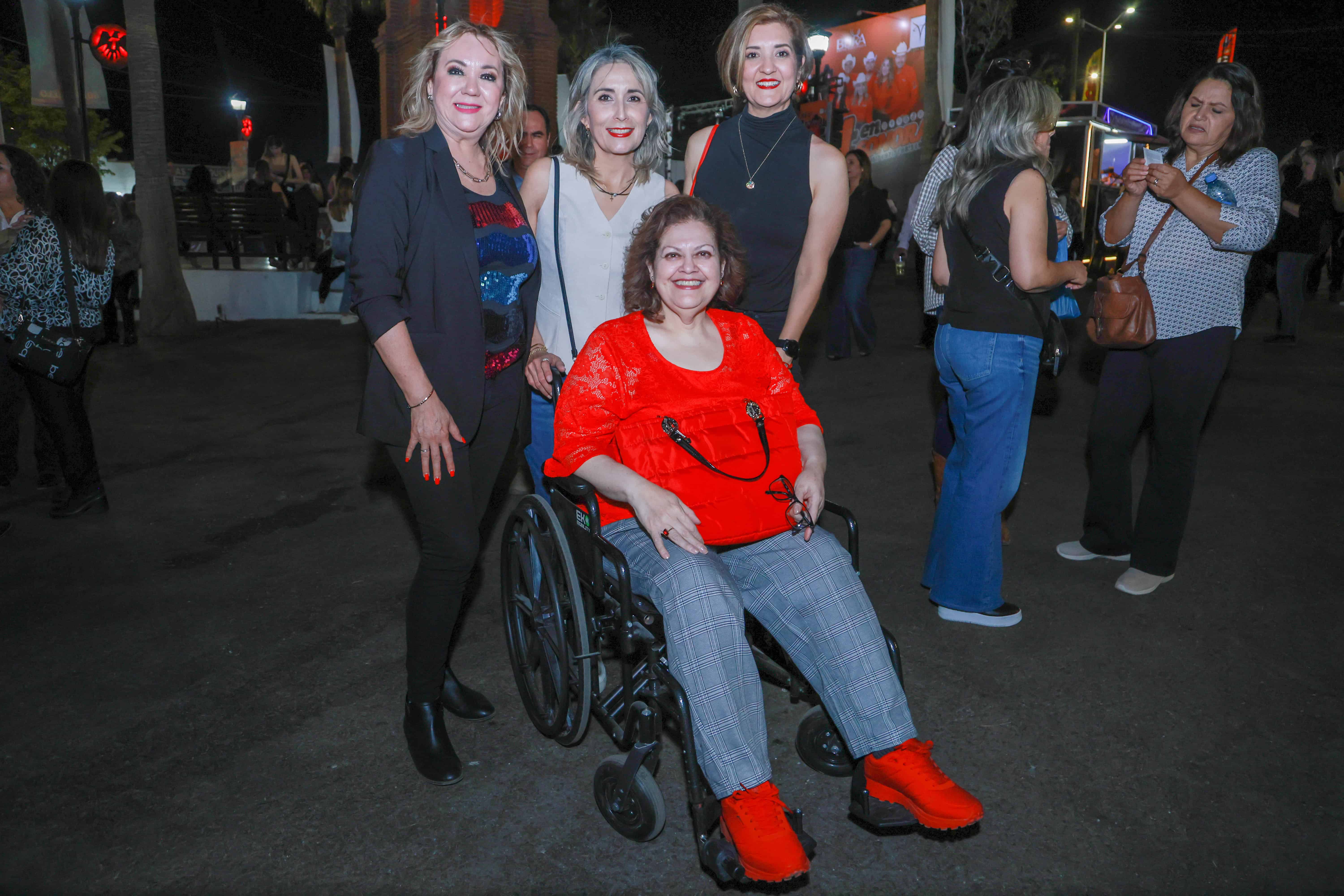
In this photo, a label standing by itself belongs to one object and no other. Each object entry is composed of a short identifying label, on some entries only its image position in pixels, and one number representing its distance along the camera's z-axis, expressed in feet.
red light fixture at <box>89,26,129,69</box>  47.57
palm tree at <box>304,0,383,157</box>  109.40
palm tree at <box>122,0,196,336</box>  39.45
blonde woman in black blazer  8.32
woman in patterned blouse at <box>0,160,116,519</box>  16.17
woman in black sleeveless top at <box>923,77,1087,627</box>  11.30
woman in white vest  10.29
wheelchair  7.73
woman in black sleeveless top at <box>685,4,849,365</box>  10.53
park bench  49.01
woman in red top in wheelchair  7.52
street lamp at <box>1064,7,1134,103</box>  117.19
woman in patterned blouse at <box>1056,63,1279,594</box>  12.22
